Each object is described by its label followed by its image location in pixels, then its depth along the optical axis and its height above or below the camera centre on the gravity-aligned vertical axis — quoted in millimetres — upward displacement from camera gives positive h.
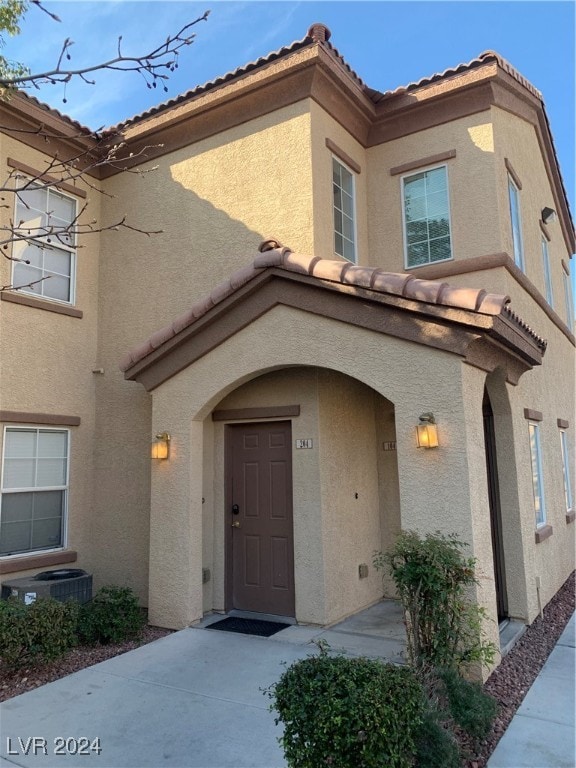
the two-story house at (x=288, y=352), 6660 +1590
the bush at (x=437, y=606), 5402 -1311
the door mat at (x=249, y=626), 7527 -2072
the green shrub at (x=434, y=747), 3918 -1927
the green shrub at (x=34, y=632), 6230 -1723
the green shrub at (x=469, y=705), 4656 -1970
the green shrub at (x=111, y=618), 7297 -1836
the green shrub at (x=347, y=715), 3568 -1564
